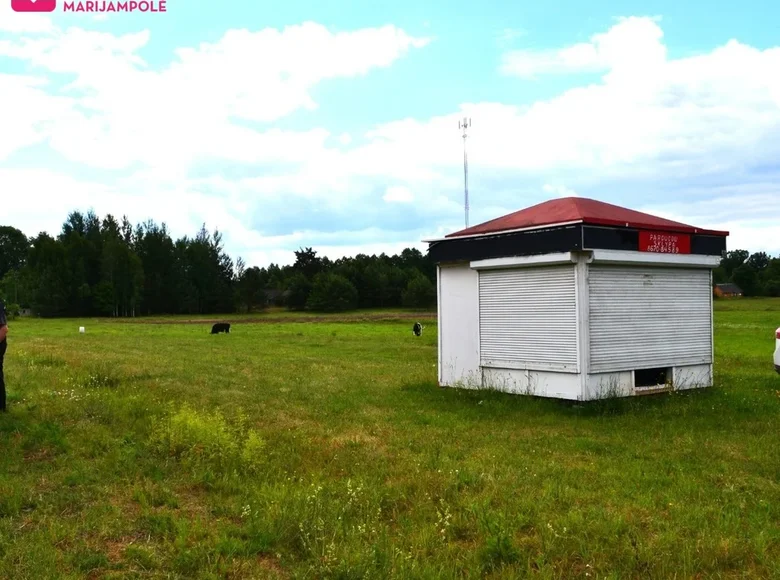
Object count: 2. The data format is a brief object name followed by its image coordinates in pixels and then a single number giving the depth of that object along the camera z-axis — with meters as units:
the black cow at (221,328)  41.25
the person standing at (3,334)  9.25
